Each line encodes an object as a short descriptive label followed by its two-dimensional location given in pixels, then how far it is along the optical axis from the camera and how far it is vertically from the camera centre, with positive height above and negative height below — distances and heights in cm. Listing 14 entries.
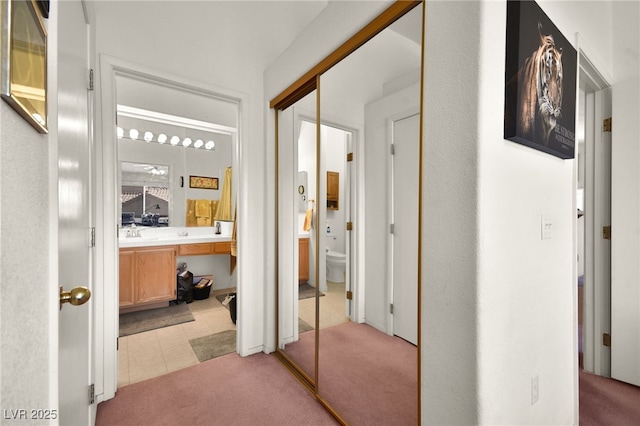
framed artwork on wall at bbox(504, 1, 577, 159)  102 +54
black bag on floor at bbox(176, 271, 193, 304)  342 -95
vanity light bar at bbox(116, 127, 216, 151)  329 +90
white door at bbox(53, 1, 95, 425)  81 +1
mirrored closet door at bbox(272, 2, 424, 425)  147 -3
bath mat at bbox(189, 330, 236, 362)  233 -119
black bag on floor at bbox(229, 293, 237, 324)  286 -99
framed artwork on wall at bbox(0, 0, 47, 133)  42 +26
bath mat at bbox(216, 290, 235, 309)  362 -115
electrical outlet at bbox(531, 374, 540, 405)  121 -77
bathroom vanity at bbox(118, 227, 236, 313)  296 -55
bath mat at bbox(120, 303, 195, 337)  278 -116
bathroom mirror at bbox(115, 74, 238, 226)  307 +92
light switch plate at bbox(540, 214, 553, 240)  126 -6
